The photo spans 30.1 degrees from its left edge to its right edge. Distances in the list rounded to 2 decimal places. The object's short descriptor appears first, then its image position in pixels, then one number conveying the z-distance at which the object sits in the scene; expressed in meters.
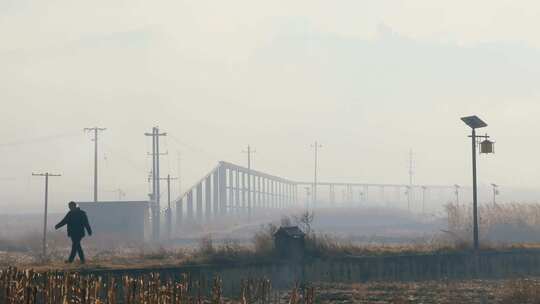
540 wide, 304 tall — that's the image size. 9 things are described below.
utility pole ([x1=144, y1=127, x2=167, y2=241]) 80.00
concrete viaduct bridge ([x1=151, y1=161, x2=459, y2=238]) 106.66
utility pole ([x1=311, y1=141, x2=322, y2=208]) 135.25
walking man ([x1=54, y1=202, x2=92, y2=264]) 24.06
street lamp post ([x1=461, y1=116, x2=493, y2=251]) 29.78
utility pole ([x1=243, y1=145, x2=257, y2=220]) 130.62
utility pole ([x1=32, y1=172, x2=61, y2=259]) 52.85
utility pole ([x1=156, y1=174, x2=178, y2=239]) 83.62
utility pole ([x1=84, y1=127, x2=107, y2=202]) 78.67
